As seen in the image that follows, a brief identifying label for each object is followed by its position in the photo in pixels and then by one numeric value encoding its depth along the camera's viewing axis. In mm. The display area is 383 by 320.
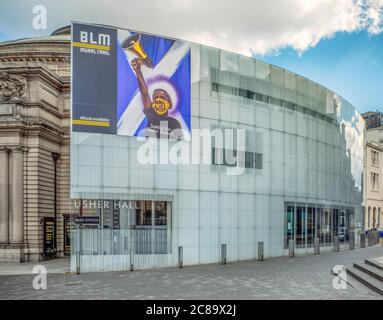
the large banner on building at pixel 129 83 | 21594
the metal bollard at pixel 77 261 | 20797
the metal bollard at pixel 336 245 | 32791
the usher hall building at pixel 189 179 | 22031
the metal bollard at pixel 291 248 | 28098
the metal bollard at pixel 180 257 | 22734
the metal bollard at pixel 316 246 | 30047
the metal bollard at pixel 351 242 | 34094
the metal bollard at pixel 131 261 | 21672
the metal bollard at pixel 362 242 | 35566
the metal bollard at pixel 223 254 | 24183
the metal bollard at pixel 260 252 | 25703
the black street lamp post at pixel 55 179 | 31197
